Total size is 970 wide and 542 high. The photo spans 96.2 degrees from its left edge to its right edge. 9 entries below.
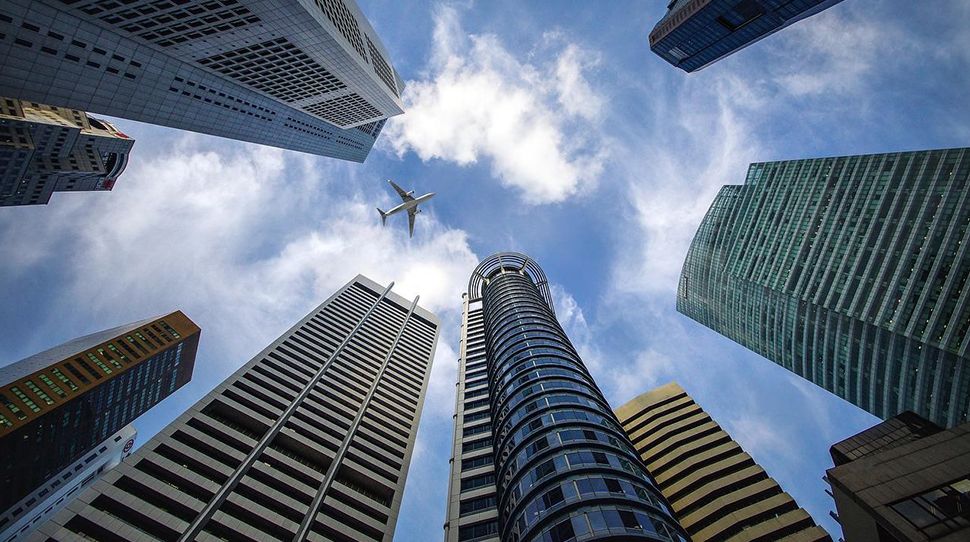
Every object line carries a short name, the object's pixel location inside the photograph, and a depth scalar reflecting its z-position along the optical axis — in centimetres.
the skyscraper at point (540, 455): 3161
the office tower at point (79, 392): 7762
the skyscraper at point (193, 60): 4312
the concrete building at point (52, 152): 9012
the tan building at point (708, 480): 4300
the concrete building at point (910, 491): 1619
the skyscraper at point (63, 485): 9006
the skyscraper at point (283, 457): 3909
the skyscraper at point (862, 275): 6544
